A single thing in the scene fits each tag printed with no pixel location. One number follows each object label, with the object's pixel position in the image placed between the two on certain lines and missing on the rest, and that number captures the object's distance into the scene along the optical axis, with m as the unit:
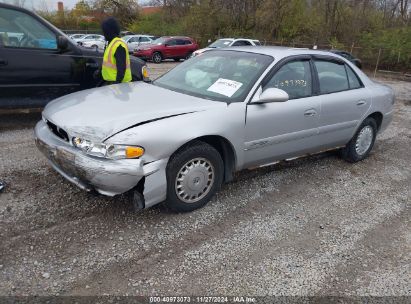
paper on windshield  3.82
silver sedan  3.09
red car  21.84
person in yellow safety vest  4.89
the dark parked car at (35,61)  5.48
